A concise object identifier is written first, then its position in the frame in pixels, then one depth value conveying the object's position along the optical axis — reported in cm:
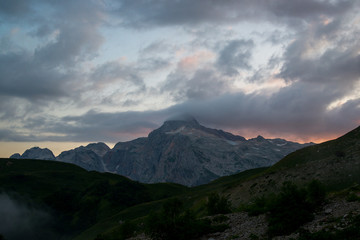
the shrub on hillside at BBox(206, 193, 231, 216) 6144
